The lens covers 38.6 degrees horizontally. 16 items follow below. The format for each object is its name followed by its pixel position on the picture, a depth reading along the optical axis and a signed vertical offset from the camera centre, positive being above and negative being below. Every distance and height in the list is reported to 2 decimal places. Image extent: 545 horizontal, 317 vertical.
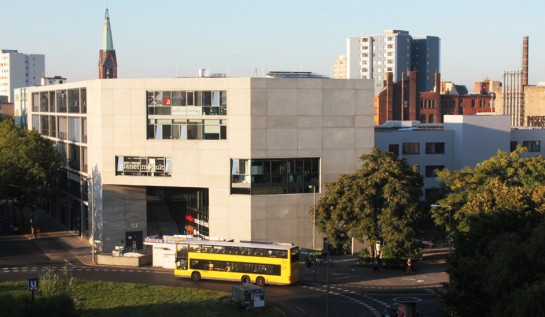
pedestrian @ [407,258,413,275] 67.44 -11.29
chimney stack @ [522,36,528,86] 150.50 +14.88
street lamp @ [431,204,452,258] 68.28 -7.36
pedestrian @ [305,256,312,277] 66.44 -11.40
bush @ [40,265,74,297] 52.97 -10.53
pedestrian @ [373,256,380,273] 68.25 -11.54
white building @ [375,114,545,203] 94.31 -0.91
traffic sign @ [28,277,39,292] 47.22 -9.08
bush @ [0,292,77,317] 45.88 -10.32
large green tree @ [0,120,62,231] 87.44 -4.05
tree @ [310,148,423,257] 67.78 -6.30
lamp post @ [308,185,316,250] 76.31 -9.49
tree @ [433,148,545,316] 38.81 -6.66
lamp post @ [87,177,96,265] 73.89 -7.68
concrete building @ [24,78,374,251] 74.88 -1.16
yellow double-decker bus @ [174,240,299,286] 61.41 -10.20
